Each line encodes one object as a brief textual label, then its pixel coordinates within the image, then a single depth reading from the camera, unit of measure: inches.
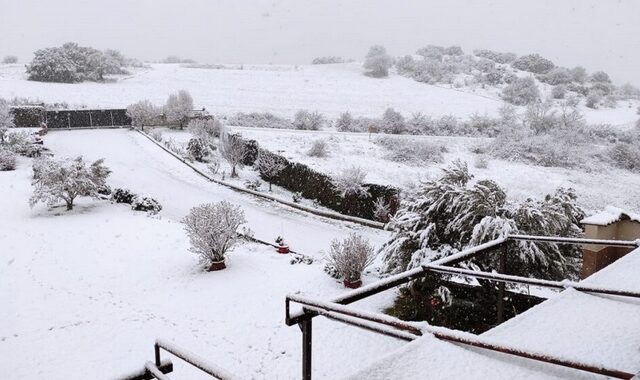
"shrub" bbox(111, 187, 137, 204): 697.9
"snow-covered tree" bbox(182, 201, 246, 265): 456.1
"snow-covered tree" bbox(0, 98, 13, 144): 1011.3
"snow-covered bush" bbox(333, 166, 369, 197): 699.4
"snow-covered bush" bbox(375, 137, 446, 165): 885.8
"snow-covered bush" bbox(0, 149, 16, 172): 847.7
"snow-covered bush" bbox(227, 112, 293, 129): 1296.8
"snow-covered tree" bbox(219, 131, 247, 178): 911.7
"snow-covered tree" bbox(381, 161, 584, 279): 325.7
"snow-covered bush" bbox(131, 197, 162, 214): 654.5
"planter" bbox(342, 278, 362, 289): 416.5
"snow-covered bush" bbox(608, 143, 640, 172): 906.0
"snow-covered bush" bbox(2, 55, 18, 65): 2325.8
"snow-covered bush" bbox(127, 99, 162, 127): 1312.7
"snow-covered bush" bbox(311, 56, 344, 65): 2604.3
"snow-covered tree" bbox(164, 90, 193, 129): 1315.2
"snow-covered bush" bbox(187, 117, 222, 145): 1149.1
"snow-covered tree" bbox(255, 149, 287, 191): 859.4
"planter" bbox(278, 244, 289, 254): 511.5
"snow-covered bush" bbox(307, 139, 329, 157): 895.1
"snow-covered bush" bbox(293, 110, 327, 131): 1248.2
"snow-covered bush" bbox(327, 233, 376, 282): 416.5
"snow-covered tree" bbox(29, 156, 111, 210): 636.1
